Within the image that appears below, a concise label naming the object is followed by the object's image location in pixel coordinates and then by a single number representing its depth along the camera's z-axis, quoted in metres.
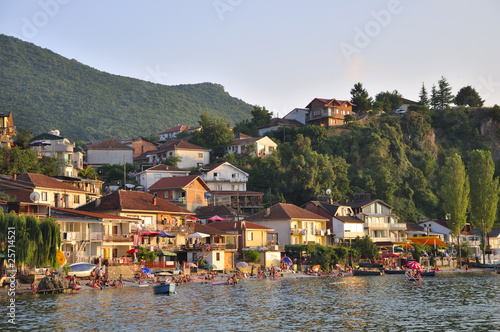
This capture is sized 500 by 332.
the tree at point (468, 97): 161.12
